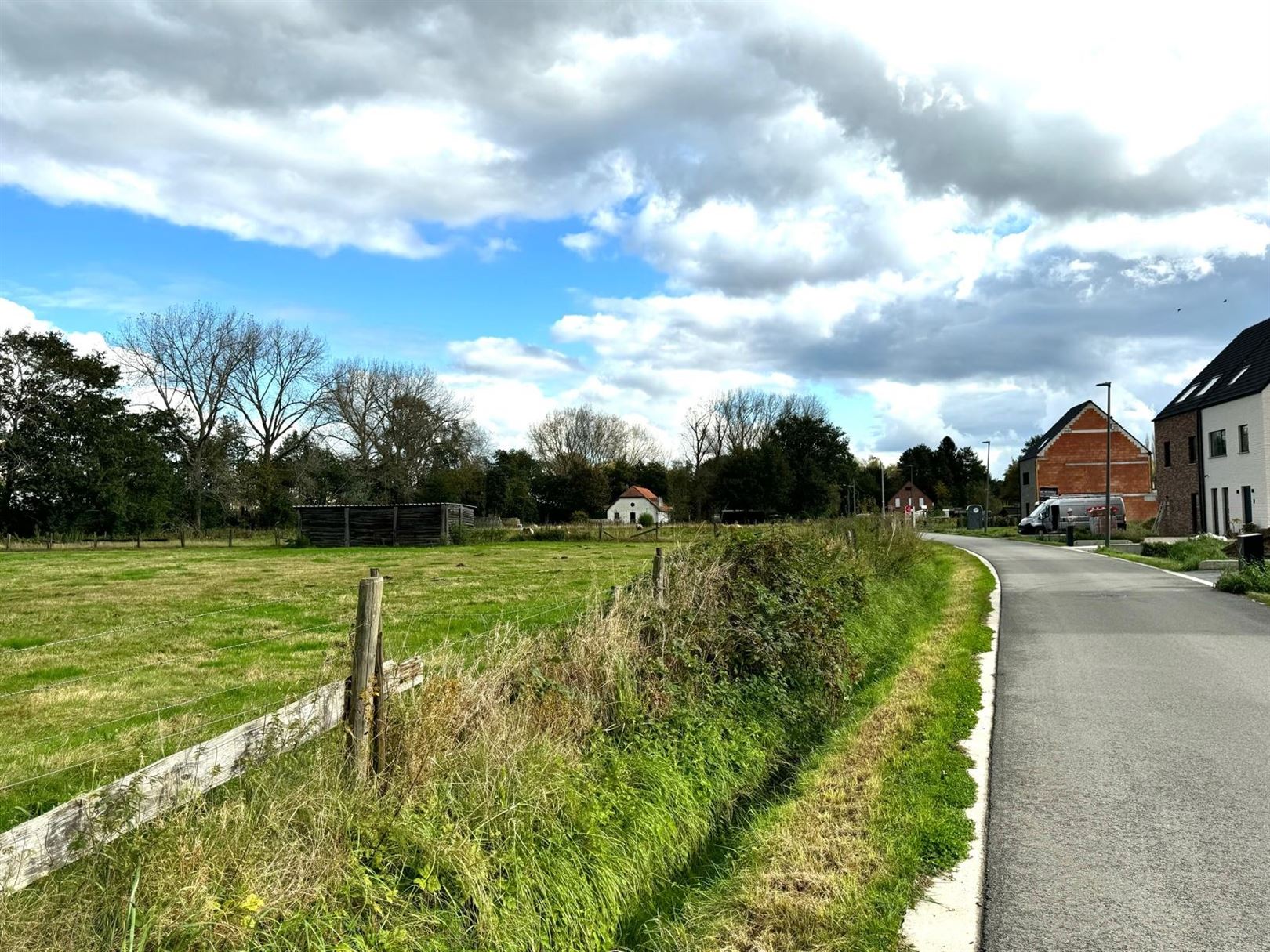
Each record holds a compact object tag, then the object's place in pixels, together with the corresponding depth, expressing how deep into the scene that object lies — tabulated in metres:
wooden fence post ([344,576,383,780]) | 4.68
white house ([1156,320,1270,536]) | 41.72
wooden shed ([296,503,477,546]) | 43.28
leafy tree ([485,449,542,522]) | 79.44
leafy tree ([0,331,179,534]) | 49.41
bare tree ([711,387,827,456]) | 98.75
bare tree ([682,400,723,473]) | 99.12
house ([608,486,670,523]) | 98.12
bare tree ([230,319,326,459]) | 62.38
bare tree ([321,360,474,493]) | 67.44
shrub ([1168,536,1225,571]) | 25.39
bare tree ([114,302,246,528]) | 59.69
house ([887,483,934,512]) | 86.88
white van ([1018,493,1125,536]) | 52.00
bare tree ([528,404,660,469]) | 97.25
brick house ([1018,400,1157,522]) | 69.56
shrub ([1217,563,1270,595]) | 17.91
